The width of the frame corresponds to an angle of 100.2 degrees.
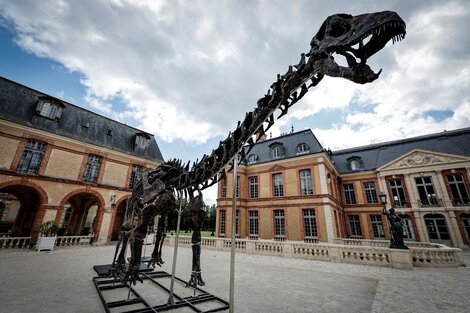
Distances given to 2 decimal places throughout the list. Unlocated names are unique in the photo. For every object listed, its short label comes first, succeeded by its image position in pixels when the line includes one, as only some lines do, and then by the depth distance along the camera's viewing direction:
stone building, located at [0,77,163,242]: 13.20
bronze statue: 10.20
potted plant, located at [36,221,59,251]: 12.12
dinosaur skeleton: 2.15
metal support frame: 4.39
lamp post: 11.22
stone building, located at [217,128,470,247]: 17.72
